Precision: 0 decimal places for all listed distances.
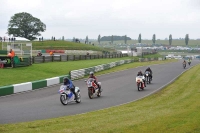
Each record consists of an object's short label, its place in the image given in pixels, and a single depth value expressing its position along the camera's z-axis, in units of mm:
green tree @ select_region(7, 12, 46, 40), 115125
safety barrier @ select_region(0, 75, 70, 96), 23203
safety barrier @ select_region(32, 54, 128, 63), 44812
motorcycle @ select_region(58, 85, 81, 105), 18752
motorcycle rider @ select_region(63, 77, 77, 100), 19205
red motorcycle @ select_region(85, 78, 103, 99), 21719
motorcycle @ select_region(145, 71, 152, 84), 31344
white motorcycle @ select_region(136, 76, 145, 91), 26420
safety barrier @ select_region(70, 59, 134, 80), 35688
